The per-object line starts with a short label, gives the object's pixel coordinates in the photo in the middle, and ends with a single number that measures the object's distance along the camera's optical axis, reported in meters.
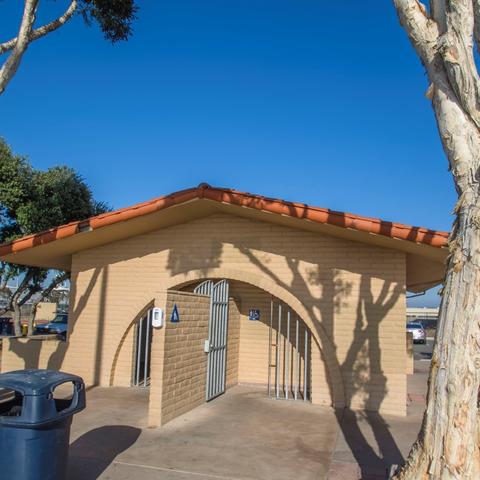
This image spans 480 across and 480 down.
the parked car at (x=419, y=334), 31.34
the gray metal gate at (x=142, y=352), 11.67
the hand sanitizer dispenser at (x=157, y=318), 7.85
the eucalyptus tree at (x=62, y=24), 7.87
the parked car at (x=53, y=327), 26.60
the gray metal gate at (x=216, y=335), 9.97
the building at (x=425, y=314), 47.19
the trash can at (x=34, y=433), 4.47
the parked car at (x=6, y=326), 27.34
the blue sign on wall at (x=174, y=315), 8.12
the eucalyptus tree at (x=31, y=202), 17.02
